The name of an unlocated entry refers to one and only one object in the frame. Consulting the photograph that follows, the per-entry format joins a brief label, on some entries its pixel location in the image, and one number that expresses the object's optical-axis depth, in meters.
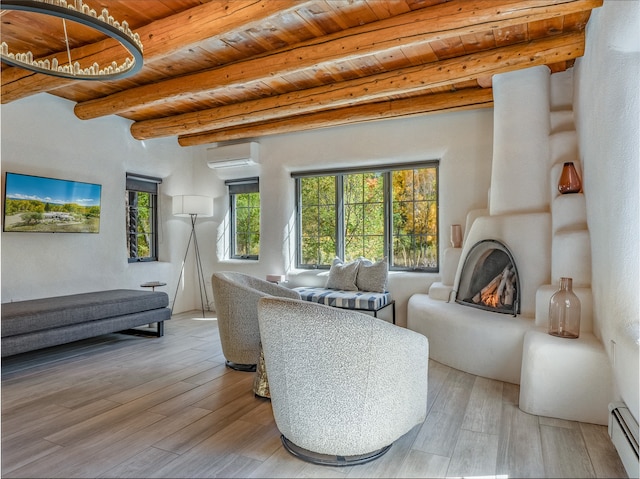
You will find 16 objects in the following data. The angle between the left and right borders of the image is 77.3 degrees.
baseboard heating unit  1.79
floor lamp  5.68
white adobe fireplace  2.52
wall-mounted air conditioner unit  5.74
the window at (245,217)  6.17
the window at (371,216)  5.02
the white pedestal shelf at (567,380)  2.44
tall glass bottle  2.72
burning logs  3.46
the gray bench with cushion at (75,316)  3.33
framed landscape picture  4.12
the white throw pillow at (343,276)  4.97
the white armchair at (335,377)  1.86
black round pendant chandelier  1.88
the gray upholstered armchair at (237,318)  3.27
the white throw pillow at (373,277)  4.80
